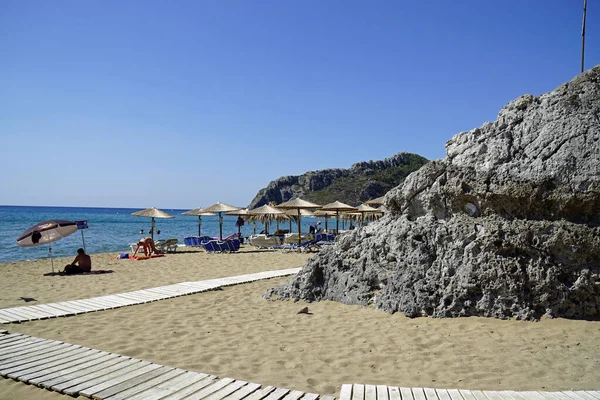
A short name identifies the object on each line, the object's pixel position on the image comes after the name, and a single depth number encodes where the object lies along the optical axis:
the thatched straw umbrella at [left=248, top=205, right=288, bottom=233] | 21.77
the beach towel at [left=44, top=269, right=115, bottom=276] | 12.11
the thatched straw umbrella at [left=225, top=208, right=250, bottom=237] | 24.12
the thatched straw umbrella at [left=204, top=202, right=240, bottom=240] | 22.14
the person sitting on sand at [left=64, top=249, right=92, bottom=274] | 12.36
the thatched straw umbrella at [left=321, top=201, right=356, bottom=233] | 21.53
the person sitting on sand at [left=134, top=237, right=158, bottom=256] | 17.27
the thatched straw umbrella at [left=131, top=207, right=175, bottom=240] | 21.06
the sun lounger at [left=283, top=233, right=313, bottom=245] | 23.39
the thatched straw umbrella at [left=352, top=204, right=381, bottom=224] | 22.32
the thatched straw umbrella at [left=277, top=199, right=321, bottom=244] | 21.08
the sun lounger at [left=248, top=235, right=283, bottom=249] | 21.64
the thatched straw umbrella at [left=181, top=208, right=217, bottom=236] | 23.50
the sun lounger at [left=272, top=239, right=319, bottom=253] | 19.03
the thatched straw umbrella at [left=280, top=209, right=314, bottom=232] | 25.33
